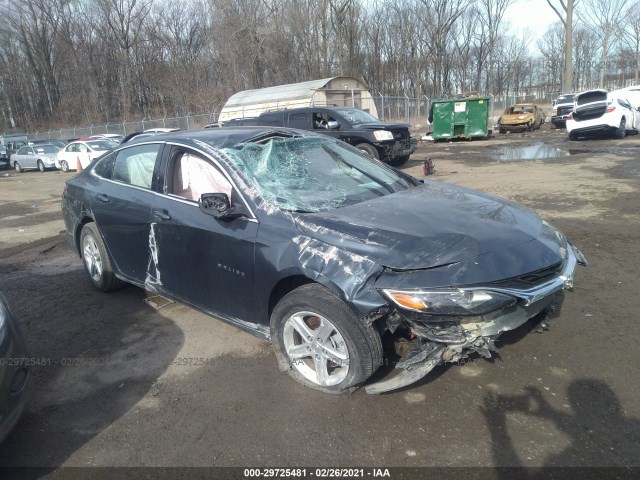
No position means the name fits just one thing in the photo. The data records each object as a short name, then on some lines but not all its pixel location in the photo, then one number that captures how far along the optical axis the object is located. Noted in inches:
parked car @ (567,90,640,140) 649.0
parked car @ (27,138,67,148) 946.9
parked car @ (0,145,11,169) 1056.8
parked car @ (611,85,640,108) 925.2
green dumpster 846.5
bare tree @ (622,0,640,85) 2288.6
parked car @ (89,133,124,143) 906.5
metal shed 1046.4
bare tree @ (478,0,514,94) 2249.0
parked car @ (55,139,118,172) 812.6
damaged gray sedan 105.7
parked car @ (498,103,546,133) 946.1
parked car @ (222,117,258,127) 588.6
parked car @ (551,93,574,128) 973.2
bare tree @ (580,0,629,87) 2138.3
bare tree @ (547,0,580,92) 1156.8
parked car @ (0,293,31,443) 99.1
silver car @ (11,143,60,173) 914.7
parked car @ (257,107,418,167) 486.3
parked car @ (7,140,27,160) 1128.2
